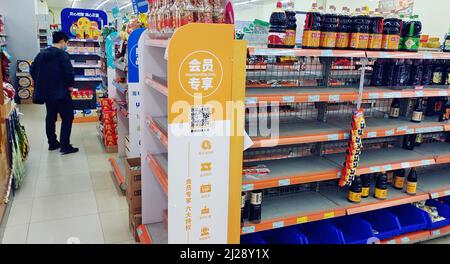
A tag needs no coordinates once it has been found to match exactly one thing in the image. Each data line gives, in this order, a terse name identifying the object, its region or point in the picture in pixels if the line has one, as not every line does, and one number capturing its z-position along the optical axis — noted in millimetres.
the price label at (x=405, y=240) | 3131
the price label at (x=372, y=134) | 2818
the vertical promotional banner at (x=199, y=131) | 1966
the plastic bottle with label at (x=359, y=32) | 2633
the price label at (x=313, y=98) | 2529
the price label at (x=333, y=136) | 2689
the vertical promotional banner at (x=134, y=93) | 3758
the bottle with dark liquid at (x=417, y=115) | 3219
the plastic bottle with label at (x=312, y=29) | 2510
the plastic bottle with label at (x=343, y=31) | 2611
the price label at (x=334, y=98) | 2600
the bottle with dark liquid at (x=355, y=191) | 2928
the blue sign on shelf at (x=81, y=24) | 8602
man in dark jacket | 5219
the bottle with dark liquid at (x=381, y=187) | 3008
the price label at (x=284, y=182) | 2555
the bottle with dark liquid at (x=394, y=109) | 3405
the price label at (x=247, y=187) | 2398
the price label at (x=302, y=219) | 2666
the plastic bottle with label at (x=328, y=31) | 2564
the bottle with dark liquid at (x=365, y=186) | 3051
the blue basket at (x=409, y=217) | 3197
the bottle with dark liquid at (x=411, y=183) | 3162
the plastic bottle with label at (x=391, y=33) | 2727
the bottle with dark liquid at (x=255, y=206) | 2531
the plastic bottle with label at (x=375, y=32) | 2684
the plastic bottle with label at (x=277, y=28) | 2402
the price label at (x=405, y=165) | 3058
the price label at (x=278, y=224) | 2584
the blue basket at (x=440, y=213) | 3275
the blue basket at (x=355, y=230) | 2979
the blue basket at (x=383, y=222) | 3084
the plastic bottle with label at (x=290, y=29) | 2438
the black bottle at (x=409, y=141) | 3446
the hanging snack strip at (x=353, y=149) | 2654
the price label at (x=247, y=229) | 2471
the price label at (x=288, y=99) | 2434
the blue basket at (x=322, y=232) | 2884
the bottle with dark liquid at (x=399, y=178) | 3262
